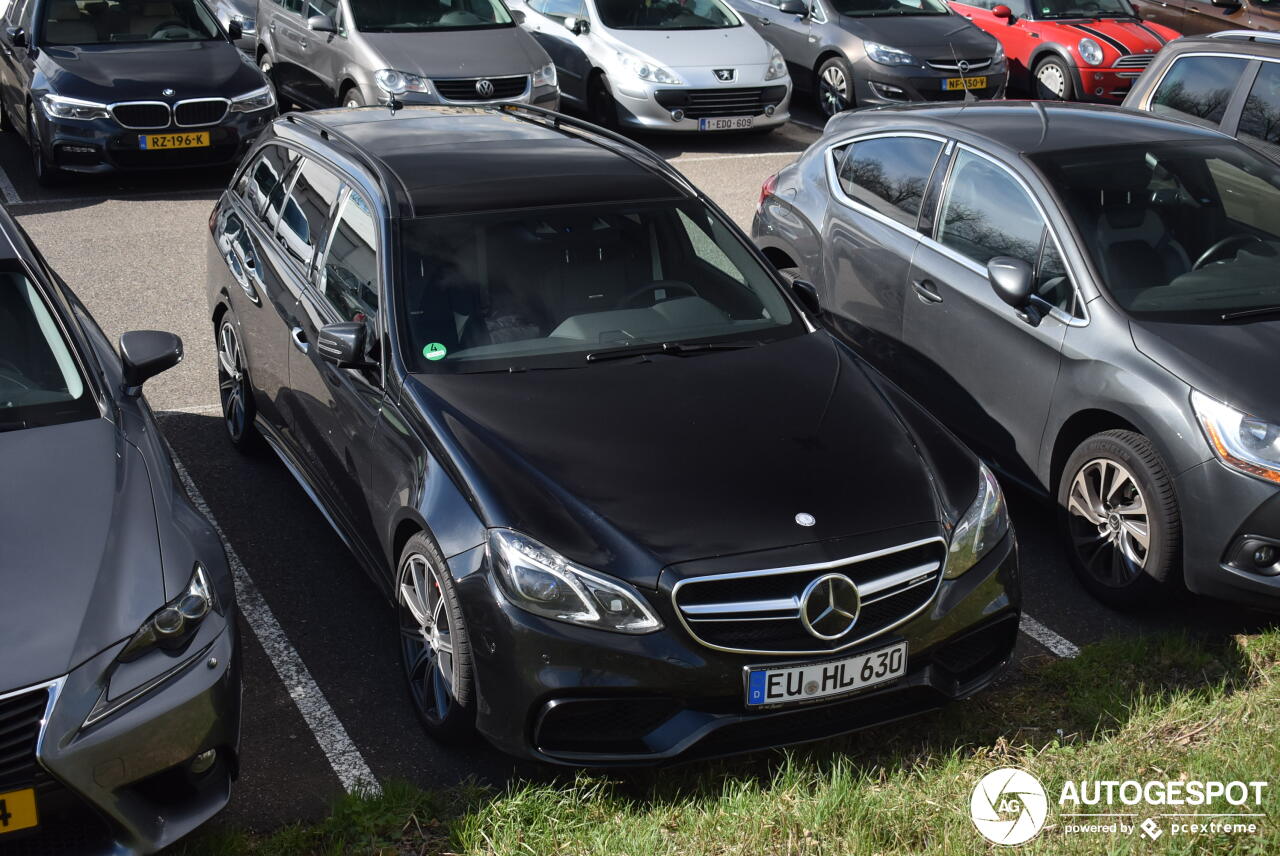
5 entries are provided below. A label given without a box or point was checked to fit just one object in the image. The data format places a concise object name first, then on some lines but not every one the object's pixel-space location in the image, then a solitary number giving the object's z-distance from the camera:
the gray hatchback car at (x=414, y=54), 12.63
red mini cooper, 15.08
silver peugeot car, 13.53
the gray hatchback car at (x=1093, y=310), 5.18
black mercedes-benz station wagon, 4.11
